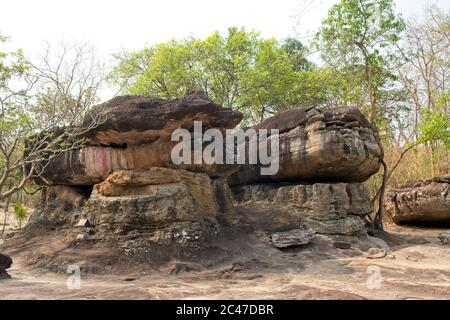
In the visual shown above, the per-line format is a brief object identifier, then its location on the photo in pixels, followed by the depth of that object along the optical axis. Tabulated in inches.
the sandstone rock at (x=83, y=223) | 345.4
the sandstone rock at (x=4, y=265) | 271.7
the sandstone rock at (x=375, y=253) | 345.4
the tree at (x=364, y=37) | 513.3
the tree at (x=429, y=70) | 679.1
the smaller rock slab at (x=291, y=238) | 363.9
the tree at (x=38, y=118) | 301.1
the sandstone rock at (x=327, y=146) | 402.6
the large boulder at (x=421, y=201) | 494.9
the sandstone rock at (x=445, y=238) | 402.0
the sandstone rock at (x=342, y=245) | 371.6
